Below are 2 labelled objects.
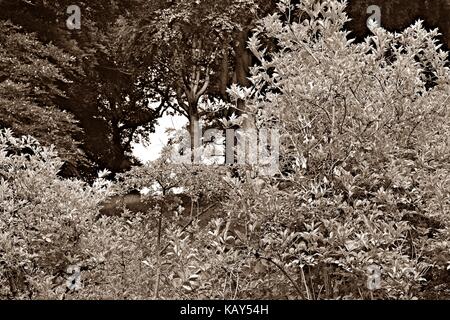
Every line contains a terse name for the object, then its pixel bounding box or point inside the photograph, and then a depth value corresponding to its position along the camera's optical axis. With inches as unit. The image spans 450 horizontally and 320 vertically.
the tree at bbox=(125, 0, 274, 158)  582.2
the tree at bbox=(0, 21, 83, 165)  501.0
